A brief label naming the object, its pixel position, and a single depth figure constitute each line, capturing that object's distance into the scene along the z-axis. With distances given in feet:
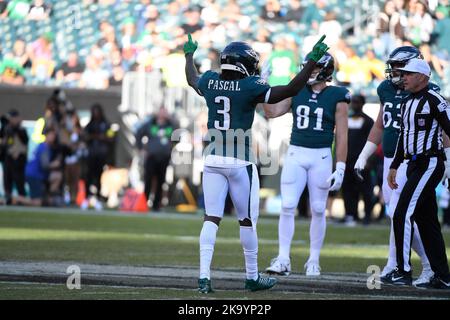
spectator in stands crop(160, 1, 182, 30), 87.04
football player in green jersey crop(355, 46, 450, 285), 30.09
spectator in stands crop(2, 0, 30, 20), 87.20
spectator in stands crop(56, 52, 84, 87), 85.24
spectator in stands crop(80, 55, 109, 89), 85.40
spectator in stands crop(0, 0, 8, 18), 86.42
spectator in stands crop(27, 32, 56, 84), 85.66
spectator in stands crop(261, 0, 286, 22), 87.81
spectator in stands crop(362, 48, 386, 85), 81.56
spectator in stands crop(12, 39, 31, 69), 86.48
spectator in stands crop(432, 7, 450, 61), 80.23
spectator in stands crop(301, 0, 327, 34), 85.61
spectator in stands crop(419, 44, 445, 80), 79.30
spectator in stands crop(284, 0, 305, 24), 86.48
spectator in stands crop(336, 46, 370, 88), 80.94
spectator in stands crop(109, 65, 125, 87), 85.66
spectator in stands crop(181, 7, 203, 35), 86.63
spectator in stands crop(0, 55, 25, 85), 85.87
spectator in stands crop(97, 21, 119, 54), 86.17
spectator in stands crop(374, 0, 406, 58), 79.10
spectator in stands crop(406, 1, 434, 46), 78.54
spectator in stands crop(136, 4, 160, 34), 87.51
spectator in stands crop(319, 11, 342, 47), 82.84
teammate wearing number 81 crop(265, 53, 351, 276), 31.89
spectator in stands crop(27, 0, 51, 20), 87.97
